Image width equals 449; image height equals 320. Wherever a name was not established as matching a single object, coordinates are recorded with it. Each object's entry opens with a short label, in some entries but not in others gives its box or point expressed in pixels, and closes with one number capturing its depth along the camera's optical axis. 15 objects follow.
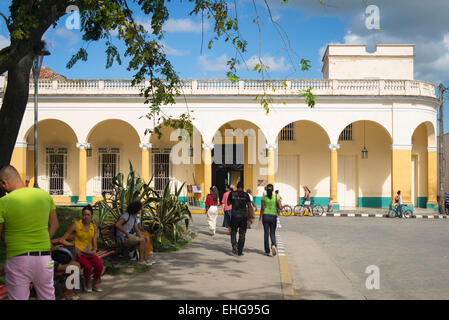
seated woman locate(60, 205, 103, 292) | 5.99
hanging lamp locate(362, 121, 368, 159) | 23.74
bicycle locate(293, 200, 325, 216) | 21.31
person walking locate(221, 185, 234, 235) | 13.43
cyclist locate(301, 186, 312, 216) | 21.09
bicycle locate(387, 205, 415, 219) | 20.61
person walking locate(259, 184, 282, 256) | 9.40
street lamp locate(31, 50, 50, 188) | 15.28
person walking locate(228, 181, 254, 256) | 9.34
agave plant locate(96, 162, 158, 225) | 9.63
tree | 7.31
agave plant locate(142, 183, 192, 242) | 10.23
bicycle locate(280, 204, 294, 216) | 21.37
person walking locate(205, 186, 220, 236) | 12.55
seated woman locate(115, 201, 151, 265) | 7.66
